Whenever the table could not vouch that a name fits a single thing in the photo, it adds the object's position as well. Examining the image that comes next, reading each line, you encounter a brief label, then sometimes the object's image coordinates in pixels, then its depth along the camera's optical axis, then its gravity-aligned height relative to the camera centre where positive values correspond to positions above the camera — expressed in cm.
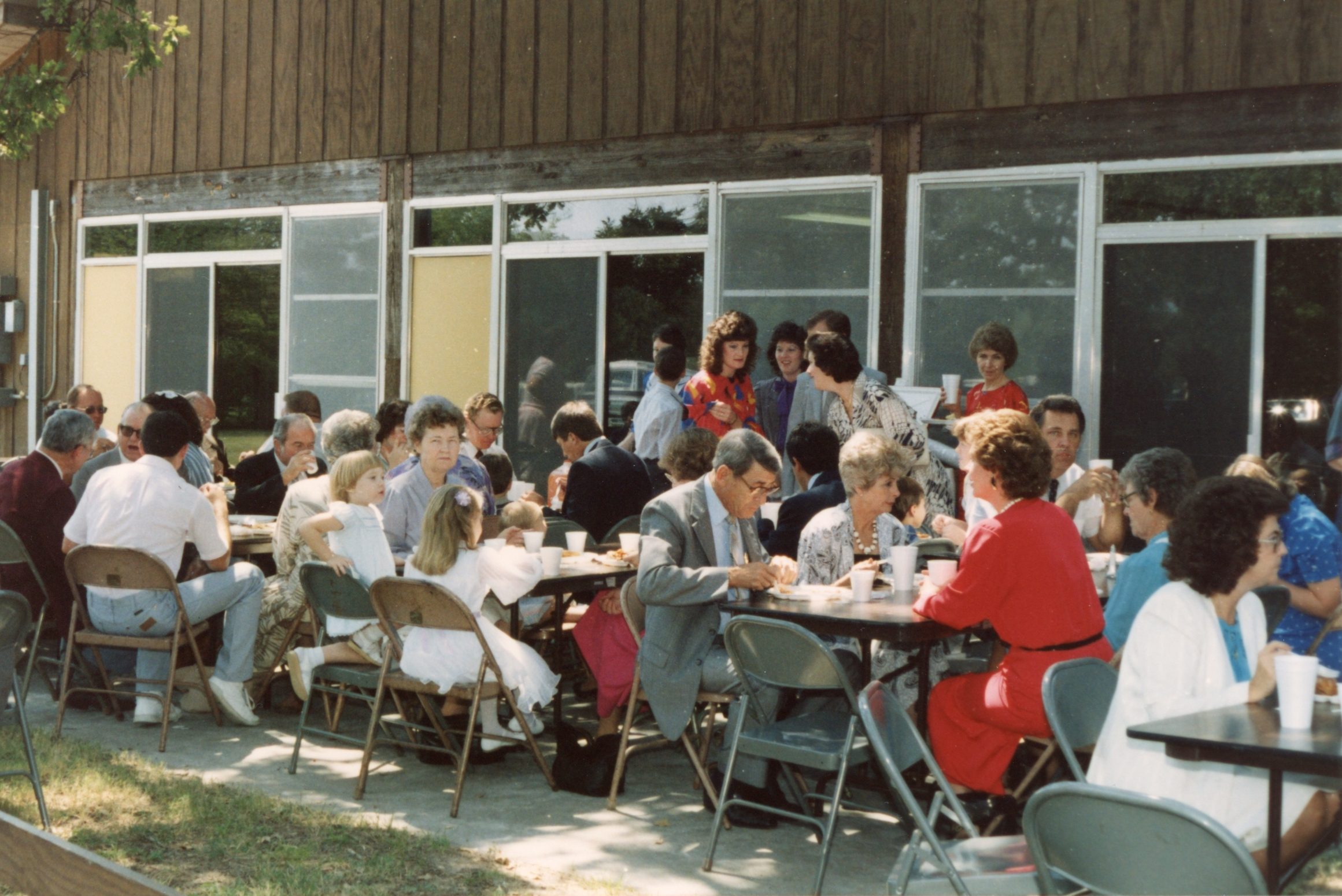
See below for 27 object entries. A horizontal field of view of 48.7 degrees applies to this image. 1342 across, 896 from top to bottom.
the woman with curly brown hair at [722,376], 814 +6
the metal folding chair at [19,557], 655 -85
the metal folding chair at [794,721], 451 -107
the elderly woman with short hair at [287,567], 680 -90
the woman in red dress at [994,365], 823 +17
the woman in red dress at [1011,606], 461 -66
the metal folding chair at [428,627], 543 -94
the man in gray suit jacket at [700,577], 525 -67
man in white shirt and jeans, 659 -78
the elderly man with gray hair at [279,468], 815 -52
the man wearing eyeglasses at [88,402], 1055 -22
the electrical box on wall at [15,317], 1489 +53
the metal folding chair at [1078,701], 375 -79
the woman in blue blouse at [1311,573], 505 -58
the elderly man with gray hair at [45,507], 689 -64
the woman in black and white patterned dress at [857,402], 716 -5
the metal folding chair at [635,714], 551 -123
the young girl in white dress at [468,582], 566 -78
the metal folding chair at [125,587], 627 -97
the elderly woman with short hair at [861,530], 563 -55
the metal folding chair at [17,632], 475 -86
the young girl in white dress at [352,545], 603 -71
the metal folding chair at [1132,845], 266 -83
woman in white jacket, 349 -64
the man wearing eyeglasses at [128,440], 814 -39
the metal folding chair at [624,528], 744 -72
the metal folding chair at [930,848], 339 -110
